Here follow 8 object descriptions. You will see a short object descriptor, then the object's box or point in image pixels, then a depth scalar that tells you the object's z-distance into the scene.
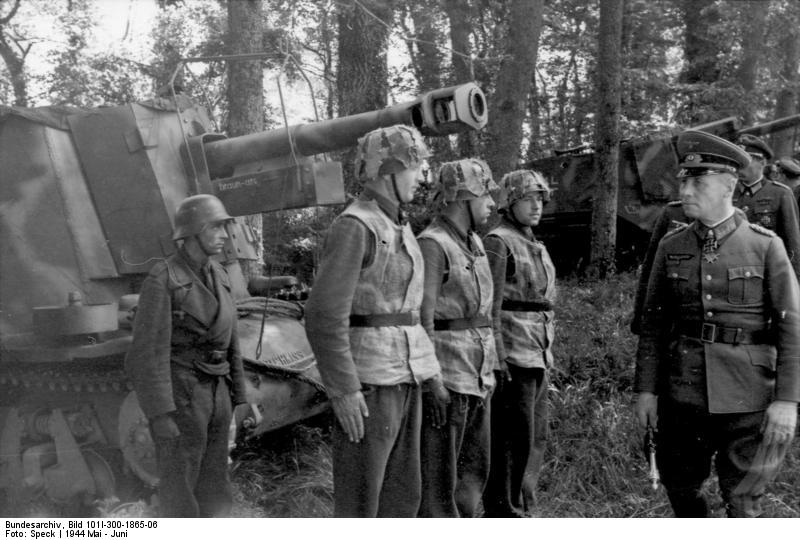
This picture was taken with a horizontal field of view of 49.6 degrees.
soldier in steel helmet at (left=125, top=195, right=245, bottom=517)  4.09
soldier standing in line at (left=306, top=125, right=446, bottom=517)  3.38
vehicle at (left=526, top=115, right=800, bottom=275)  11.94
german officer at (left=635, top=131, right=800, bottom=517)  3.53
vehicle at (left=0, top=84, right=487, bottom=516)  5.16
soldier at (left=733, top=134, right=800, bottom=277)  5.41
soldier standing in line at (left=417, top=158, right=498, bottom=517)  4.03
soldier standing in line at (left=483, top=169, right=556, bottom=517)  4.75
